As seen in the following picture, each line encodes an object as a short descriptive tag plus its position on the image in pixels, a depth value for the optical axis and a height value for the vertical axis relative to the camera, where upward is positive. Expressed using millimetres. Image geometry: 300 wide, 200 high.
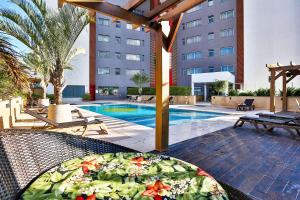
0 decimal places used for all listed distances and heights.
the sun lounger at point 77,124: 5715 -813
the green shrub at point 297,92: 14151 +193
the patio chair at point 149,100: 23559 -492
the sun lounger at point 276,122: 6406 -941
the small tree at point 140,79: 28000 +2381
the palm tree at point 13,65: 3376 +572
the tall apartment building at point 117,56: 31656 +6606
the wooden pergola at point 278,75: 10767 +1212
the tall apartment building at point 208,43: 26703 +7703
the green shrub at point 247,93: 16681 +173
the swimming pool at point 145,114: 11367 -1277
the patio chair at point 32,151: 1743 -611
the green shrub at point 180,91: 23516 +548
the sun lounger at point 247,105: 15096 -788
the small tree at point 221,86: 20500 +945
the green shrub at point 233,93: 17581 +199
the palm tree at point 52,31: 7051 +2369
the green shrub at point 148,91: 27858 +680
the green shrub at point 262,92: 15842 +241
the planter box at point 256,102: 13886 -534
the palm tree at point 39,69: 13077 +1909
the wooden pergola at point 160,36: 4625 +1456
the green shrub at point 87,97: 29312 -114
